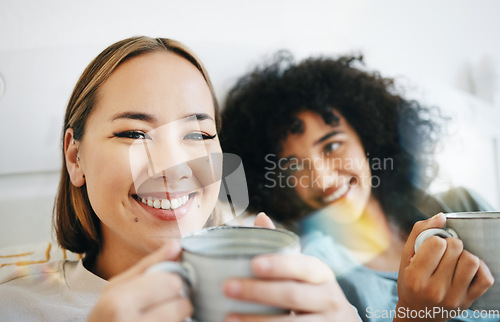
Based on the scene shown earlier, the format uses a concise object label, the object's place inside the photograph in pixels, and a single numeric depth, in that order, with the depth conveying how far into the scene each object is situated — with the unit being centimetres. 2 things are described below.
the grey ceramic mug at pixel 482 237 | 39
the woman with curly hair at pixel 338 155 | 81
